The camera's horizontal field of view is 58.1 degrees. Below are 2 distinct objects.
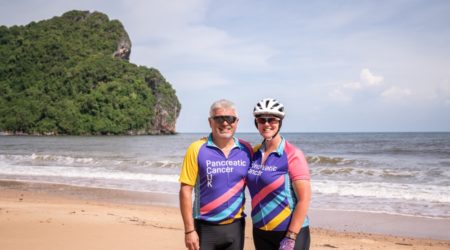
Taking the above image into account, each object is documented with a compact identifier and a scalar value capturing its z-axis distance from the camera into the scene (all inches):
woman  109.3
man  116.9
